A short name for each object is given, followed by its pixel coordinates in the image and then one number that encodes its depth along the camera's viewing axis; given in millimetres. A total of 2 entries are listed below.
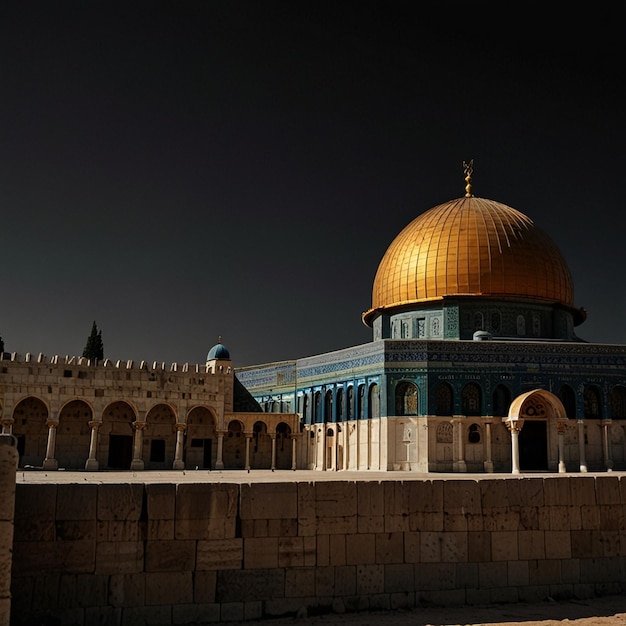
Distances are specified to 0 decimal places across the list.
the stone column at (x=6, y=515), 7570
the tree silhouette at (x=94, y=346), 48125
